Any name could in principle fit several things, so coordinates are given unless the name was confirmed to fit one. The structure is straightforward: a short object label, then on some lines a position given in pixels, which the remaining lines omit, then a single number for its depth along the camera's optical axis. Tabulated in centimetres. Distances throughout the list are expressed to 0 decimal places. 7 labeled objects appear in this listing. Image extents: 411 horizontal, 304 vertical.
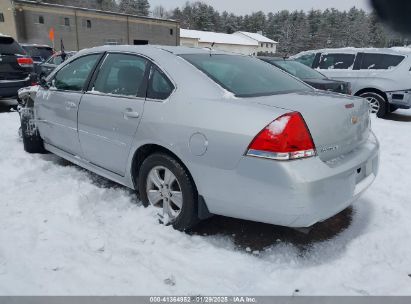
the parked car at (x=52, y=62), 1286
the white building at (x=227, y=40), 5703
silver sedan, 232
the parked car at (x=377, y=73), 851
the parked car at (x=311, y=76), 717
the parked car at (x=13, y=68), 765
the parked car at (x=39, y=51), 1639
